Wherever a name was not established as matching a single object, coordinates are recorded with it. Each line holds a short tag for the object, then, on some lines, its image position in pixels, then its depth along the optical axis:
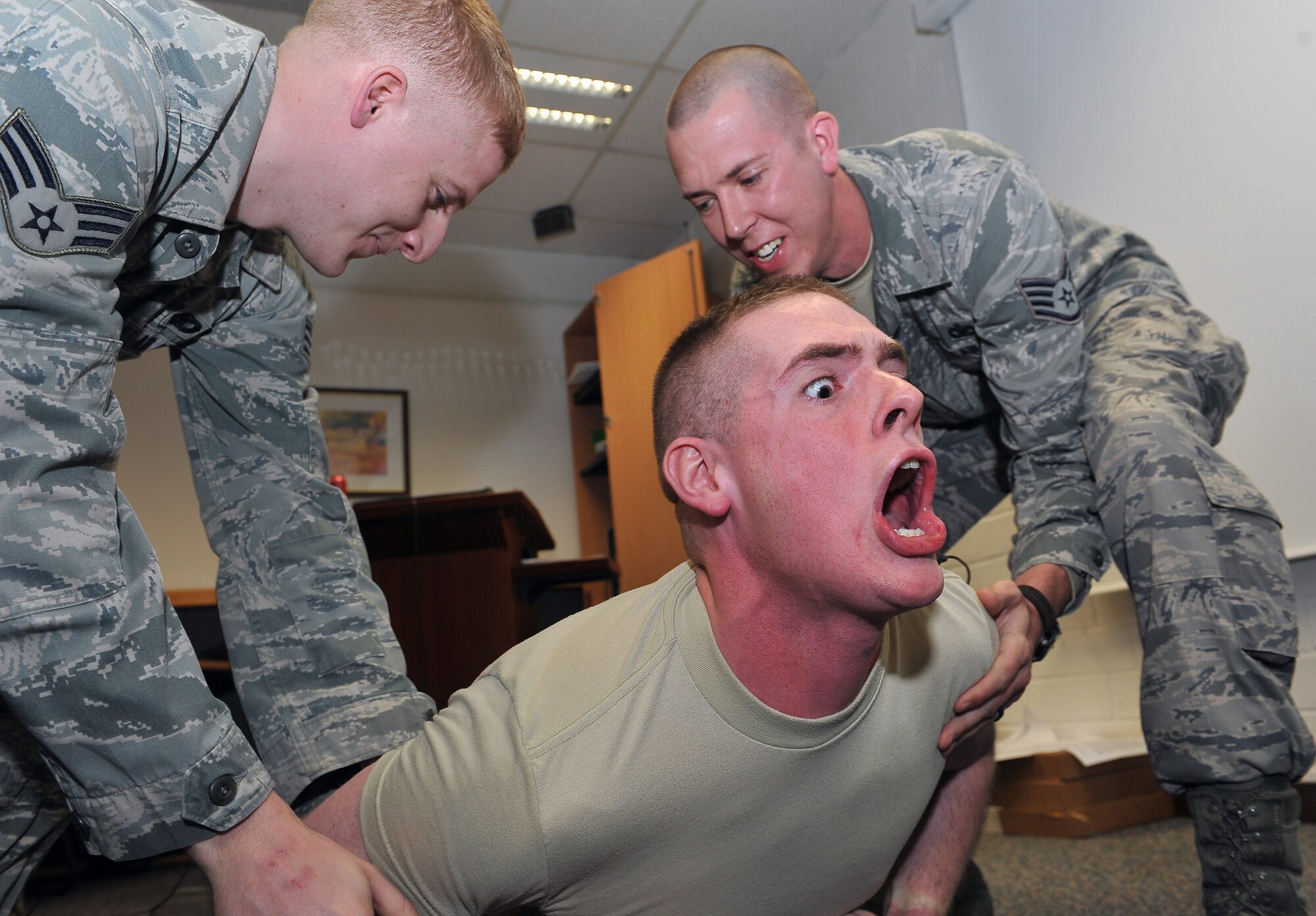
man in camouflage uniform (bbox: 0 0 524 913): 0.79
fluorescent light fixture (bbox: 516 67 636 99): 3.94
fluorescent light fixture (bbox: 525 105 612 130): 4.22
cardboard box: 2.43
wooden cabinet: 4.24
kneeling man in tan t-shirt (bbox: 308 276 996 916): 0.89
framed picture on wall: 4.84
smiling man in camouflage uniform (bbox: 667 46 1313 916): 1.22
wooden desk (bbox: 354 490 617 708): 2.51
